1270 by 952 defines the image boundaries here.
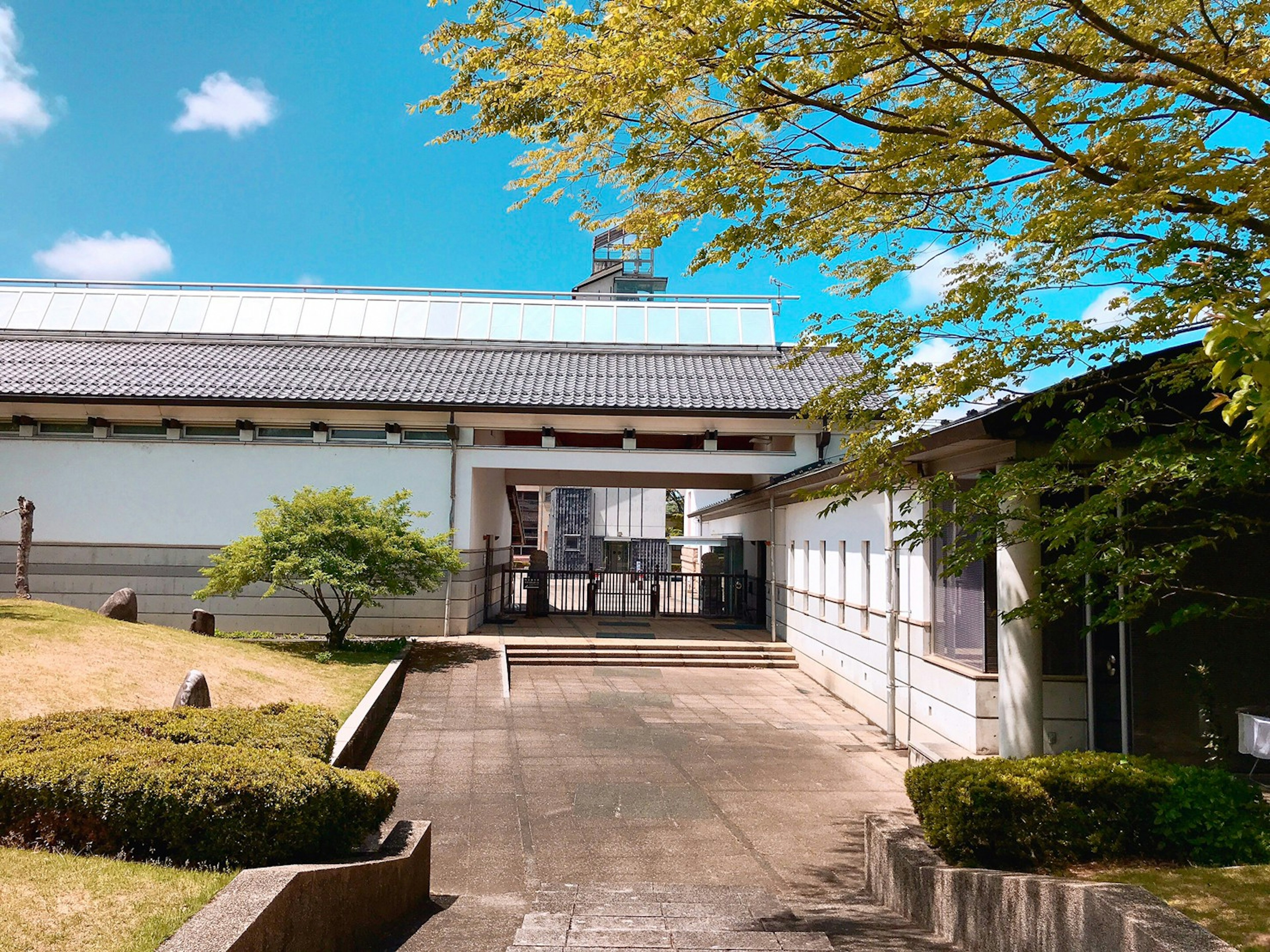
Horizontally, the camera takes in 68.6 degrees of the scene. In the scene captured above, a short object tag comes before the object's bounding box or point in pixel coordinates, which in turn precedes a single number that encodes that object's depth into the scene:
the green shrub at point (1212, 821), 5.39
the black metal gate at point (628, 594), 23.97
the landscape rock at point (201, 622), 16.67
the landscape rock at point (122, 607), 15.71
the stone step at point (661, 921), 5.35
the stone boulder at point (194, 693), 8.38
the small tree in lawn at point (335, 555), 15.54
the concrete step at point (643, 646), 18.50
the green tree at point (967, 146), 5.12
